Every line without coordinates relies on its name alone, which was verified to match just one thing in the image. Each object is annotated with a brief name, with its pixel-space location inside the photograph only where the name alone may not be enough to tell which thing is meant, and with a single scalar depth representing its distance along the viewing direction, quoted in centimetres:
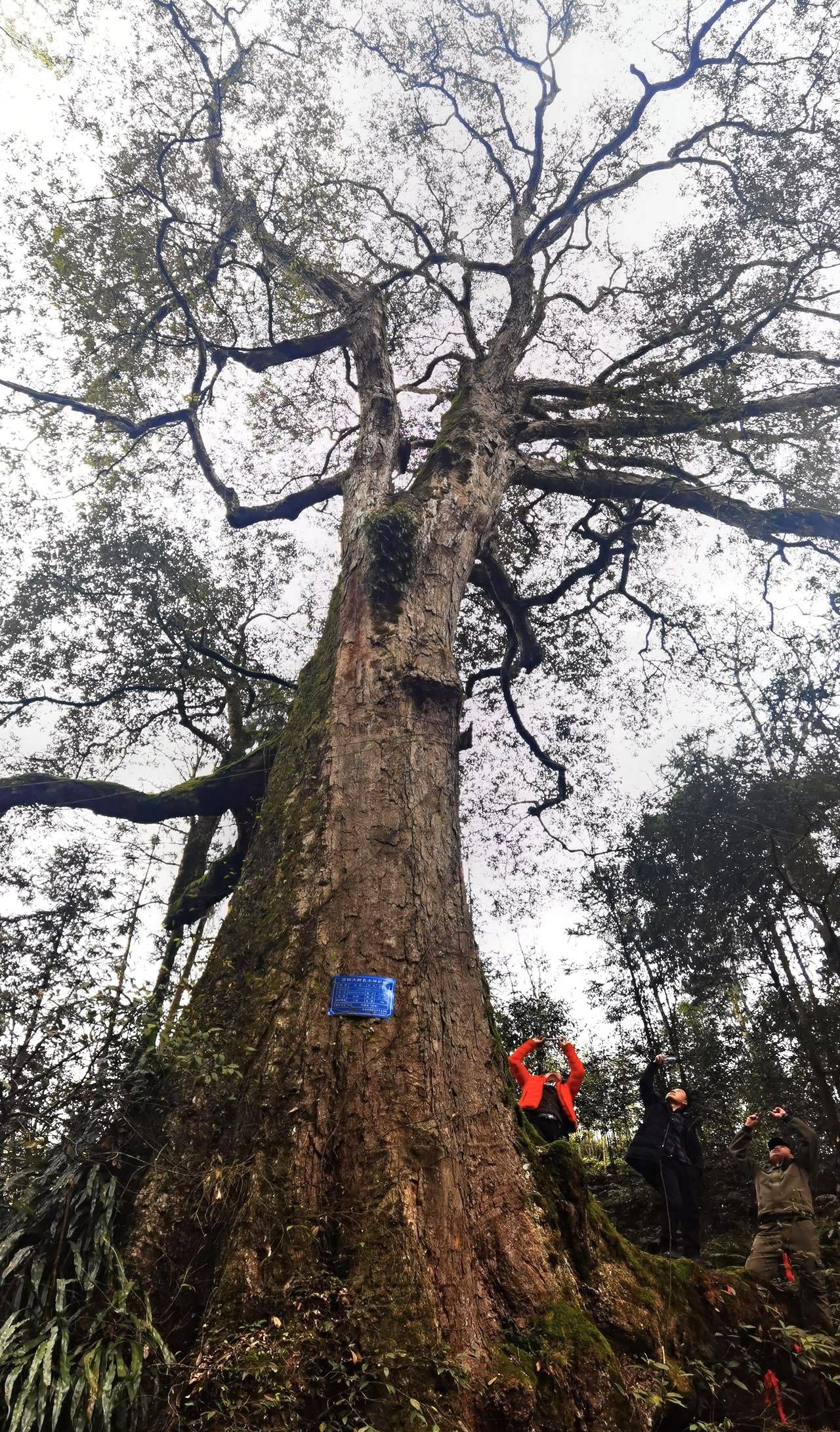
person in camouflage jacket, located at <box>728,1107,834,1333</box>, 373
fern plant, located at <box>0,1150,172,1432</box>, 201
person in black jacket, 525
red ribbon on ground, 291
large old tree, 233
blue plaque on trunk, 311
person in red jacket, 516
